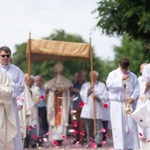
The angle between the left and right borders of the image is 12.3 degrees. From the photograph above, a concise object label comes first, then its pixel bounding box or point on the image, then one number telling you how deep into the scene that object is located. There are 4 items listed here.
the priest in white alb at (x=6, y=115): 11.78
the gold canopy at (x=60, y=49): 19.19
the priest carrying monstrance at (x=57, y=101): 20.11
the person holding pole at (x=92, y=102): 19.55
